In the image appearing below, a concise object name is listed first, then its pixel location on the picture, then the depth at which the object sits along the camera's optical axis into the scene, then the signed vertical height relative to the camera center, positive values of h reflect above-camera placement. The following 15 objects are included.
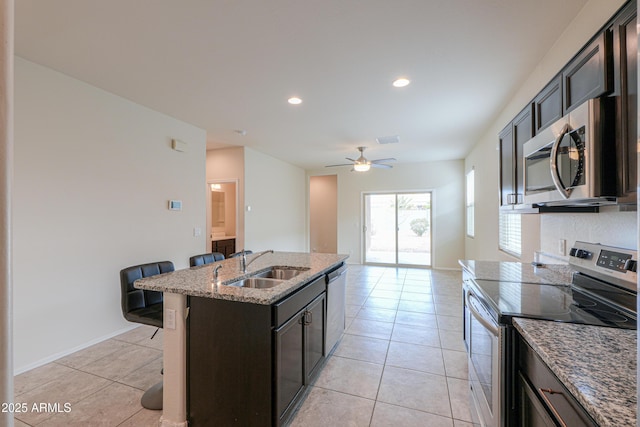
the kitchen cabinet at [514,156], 1.95 +0.48
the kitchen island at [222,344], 1.59 -0.78
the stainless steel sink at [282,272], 2.41 -0.51
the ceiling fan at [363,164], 4.97 +0.96
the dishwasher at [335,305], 2.54 -0.89
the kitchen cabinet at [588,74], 1.19 +0.68
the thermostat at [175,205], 3.77 +0.15
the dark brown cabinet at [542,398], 0.79 -0.60
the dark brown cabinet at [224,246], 5.94 -0.68
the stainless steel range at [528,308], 1.22 -0.44
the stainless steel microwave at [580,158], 1.14 +0.26
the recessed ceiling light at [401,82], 2.74 +1.36
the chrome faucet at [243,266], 2.29 -0.43
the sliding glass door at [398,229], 6.91 -0.32
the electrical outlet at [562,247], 2.07 -0.23
